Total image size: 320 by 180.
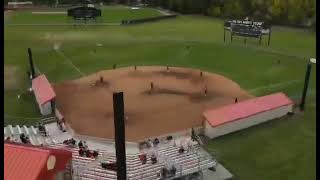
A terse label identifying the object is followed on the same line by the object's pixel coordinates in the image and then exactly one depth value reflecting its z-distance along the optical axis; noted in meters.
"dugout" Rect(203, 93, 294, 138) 26.55
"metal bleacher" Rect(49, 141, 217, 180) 20.42
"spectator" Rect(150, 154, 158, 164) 21.96
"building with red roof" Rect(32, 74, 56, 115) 29.84
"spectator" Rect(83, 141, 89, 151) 23.86
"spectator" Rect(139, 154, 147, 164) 21.86
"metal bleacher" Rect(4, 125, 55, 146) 24.97
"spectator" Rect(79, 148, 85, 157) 22.66
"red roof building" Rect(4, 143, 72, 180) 15.37
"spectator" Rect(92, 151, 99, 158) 22.59
